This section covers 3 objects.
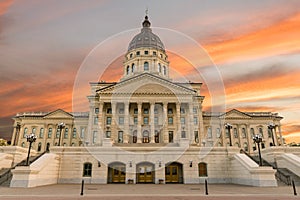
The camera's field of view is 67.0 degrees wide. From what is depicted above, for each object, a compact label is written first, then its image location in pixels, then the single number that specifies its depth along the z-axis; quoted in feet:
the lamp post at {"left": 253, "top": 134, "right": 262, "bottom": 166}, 80.94
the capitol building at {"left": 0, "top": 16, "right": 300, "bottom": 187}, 85.30
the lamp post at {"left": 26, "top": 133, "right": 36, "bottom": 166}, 80.58
